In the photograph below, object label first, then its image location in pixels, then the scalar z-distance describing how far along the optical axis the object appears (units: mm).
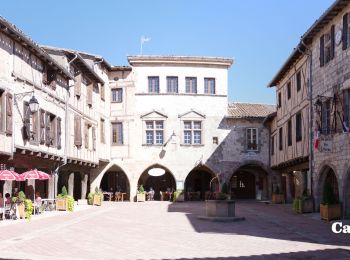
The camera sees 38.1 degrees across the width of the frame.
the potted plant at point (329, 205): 16484
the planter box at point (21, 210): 17766
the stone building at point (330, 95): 16375
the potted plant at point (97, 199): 27297
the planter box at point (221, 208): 16953
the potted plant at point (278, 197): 28281
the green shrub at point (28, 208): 17297
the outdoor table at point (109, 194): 31562
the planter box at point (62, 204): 22172
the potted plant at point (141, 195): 31017
